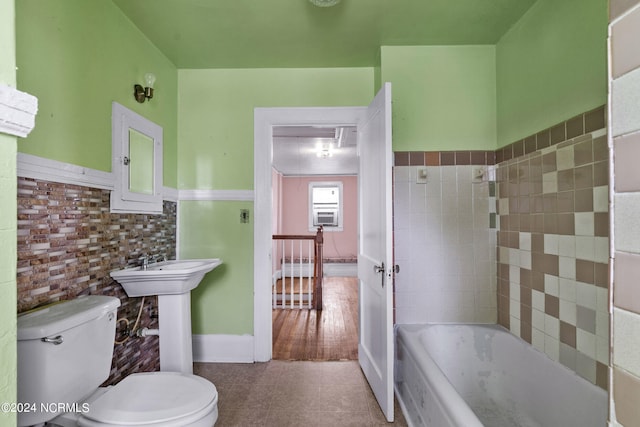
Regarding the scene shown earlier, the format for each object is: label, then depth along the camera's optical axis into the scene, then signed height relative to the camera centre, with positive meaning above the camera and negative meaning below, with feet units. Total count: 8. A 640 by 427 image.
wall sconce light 6.51 +2.64
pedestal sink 5.89 -1.58
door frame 8.27 +0.89
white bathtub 4.43 -2.78
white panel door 5.83 -0.70
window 22.61 +0.99
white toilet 3.46 -2.01
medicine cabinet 5.88 +1.12
